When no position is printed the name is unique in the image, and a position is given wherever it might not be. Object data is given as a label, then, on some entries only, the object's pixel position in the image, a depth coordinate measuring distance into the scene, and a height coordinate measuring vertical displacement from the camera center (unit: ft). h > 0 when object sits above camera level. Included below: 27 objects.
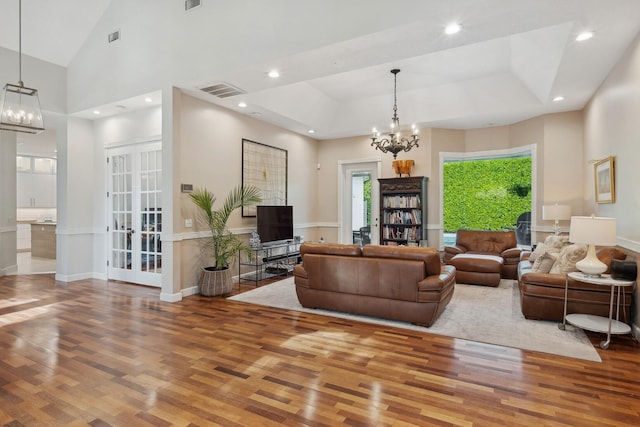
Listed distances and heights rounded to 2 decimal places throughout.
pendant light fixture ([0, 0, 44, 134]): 12.44 +3.63
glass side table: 10.39 -3.66
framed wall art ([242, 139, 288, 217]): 20.88 +2.55
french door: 18.56 -0.15
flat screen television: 20.66 -0.81
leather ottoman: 18.31 -3.24
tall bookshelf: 23.54 -0.01
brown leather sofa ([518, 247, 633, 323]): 11.70 -3.07
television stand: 20.22 -3.06
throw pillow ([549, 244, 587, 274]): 12.73 -1.85
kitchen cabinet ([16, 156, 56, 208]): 33.32 +2.85
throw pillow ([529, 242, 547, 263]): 16.69 -2.11
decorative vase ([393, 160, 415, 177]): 24.03 +3.11
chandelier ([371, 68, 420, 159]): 19.01 +3.99
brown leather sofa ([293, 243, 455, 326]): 12.04 -2.66
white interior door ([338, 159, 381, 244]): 27.32 +0.49
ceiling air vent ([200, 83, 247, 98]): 16.01 +5.82
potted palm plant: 16.74 -1.59
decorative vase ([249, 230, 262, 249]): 19.57 -1.78
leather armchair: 19.93 -2.33
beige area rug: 10.64 -4.18
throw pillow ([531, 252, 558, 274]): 13.69 -2.17
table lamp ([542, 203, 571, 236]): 18.74 -0.19
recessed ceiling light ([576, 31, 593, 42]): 11.01 +5.69
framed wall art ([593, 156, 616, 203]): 13.61 +1.28
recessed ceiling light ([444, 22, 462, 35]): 10.75 +5.83
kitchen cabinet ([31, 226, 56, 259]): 28.86 -2.49
